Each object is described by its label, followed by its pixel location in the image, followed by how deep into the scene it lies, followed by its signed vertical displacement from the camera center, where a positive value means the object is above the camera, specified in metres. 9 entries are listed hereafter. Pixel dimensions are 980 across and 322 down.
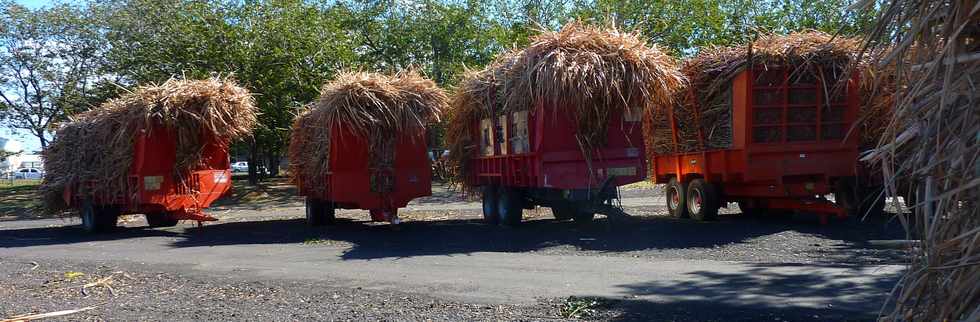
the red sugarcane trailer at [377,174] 15.23 +0.36
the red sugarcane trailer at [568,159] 13.94 +0.46
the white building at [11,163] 39.92 +3.05
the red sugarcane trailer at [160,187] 15.85 +0.31
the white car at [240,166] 62.86 +2.55
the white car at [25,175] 57.97 +2.33
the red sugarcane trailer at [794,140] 13.93 +0.64
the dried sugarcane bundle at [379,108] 14.81 +1.53
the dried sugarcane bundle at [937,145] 3.44 +0.13
